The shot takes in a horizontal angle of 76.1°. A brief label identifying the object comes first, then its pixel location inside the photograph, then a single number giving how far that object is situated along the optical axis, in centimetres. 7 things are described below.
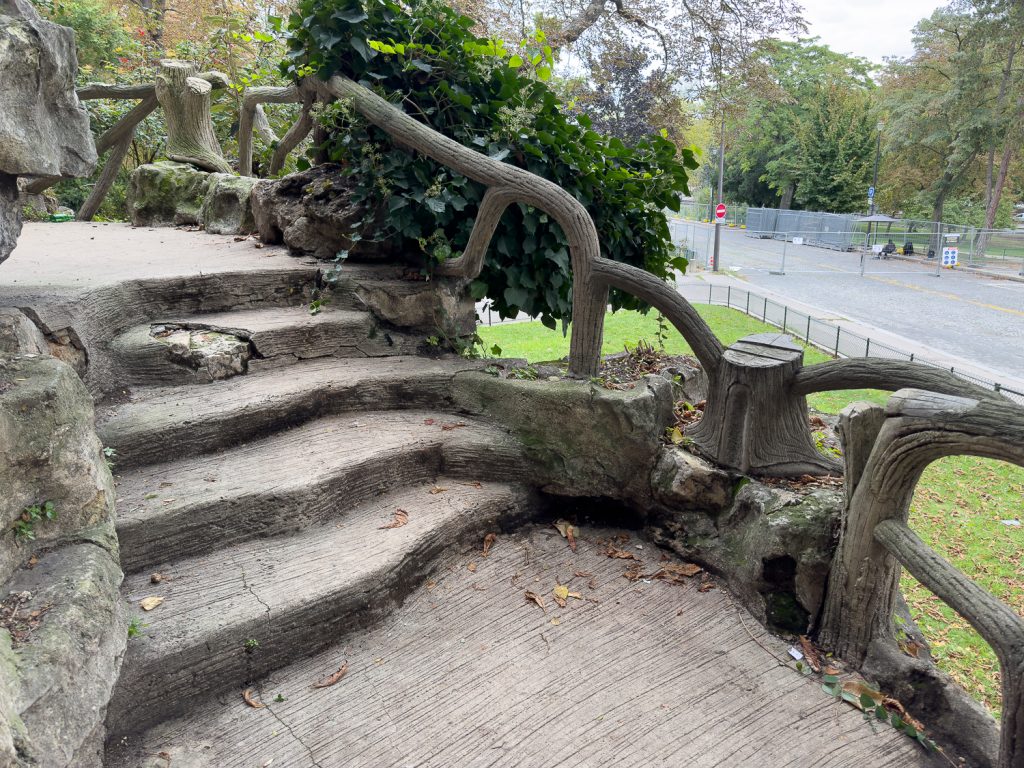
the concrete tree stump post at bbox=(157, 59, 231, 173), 607
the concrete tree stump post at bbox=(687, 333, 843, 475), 254
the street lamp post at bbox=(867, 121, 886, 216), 2477
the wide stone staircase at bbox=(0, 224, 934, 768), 194
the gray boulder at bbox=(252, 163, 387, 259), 381
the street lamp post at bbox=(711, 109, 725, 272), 1636
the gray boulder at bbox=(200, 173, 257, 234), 523
